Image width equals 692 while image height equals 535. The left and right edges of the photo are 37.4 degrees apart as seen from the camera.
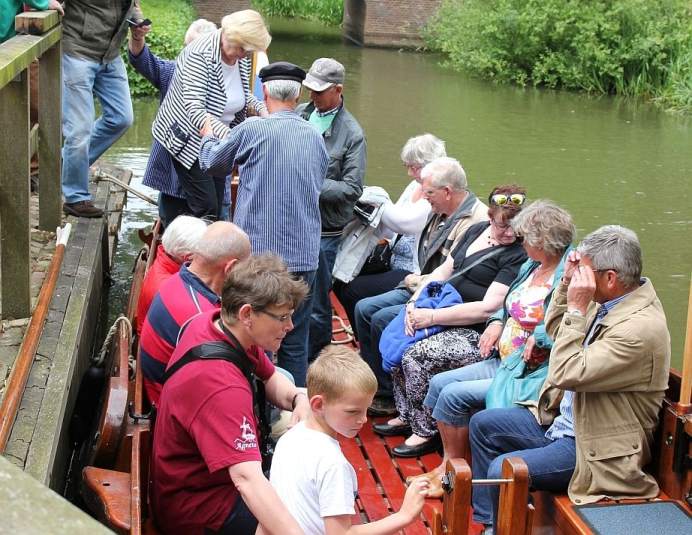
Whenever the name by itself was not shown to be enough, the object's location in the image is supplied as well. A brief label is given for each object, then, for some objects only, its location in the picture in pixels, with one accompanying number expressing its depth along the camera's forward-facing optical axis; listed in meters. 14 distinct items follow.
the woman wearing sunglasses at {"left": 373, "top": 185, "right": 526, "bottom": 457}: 4.14
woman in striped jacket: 4.95
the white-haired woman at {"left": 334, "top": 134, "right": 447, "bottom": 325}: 4.96
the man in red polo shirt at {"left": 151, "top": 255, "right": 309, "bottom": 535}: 2.62
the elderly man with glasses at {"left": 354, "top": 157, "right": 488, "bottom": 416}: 4.54
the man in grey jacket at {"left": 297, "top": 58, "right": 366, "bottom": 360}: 4.84
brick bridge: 29.47
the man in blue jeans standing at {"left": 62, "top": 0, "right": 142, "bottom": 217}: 5.56
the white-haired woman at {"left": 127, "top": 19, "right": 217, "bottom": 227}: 5.45
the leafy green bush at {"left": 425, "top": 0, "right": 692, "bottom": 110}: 21.78
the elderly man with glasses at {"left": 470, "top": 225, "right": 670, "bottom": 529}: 3.04
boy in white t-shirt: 2.47
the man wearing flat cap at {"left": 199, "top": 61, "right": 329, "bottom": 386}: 4.22
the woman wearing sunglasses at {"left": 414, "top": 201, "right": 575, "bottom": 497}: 3.64
